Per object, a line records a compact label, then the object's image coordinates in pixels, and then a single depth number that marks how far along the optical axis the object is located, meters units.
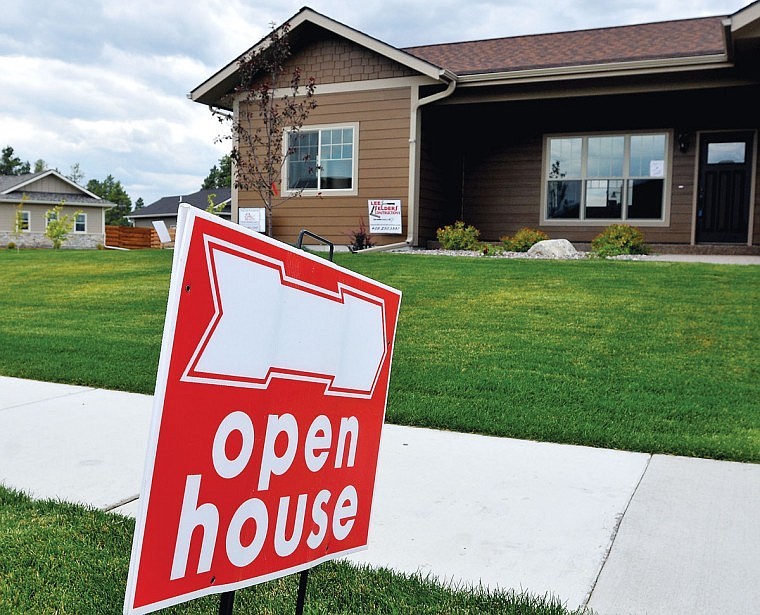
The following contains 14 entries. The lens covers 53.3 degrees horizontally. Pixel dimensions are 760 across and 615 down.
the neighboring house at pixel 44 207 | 42.10
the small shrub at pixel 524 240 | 14.12
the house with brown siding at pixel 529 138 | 14.51
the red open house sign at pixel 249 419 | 1.55
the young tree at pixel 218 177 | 72.94
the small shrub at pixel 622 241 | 13.53
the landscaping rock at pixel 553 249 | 12.73
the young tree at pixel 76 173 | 101.01
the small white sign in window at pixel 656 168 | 15.10
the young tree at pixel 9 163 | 85.38
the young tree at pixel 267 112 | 15.32
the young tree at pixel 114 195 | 84.38
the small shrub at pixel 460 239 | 14.62
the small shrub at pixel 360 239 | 15.05
